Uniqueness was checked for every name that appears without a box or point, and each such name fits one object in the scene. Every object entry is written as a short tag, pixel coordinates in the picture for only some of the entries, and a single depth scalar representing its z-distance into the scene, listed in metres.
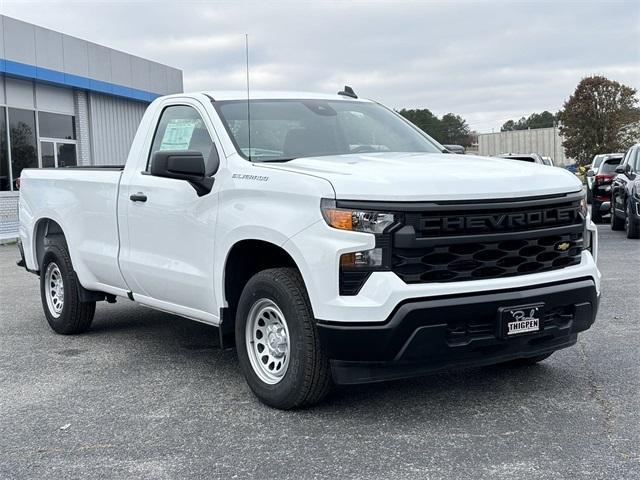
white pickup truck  4.18
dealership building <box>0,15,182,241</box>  20.67
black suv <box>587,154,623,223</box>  18.81
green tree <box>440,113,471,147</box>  81.91
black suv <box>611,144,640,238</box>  14.12
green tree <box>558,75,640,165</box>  65.00
